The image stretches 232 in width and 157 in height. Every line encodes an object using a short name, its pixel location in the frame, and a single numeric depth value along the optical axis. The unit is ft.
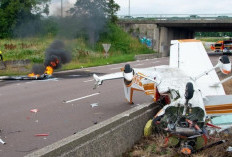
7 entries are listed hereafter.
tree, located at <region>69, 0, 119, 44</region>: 79.24
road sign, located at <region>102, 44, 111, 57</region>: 110.90
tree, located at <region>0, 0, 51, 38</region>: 84.26
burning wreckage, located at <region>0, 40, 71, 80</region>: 67.29
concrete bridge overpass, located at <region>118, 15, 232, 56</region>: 146.72
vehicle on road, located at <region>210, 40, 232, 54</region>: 176.98
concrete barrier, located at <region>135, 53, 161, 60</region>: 128.94
